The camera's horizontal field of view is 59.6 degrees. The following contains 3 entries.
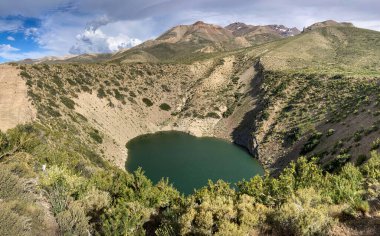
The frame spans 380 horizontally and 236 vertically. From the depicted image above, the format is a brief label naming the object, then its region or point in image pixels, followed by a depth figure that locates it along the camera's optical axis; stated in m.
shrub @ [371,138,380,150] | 42.78
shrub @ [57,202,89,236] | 20.30
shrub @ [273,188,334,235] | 16.91
